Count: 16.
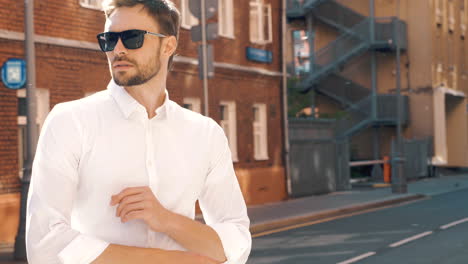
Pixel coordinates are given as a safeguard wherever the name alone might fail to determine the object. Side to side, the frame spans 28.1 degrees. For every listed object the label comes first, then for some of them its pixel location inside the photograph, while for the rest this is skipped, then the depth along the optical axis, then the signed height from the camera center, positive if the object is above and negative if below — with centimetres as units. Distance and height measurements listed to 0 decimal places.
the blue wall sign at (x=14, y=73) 1533 +177
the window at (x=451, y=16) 4941 +811
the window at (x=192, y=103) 2295 +177
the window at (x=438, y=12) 4638 +790
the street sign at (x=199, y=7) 1745 +315
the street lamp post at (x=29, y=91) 1281 +120
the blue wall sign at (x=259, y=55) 2583 +335
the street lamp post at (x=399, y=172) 2828 -6
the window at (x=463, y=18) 5209 +843
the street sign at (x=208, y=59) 1791 +223
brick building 1642 +222
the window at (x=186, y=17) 2269 +391
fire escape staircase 4425 +553
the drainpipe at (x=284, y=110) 2689 +184
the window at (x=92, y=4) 1848 +349
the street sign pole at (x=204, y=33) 1755 +271
